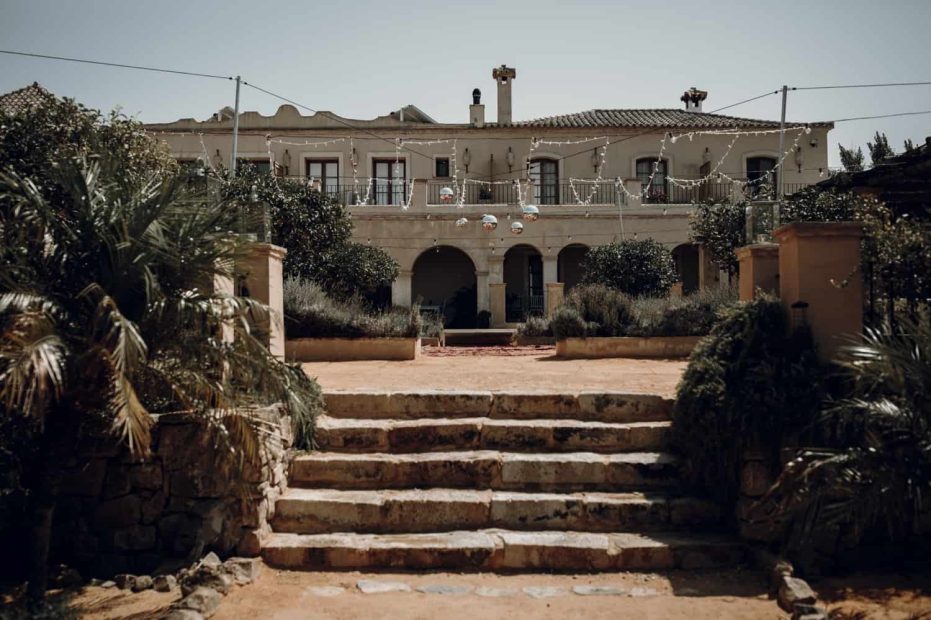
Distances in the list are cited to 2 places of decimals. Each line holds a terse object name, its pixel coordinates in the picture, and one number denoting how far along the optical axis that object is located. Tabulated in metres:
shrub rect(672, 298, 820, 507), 5.47
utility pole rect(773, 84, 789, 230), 17.84
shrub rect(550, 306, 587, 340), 12.48
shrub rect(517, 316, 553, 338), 15.37
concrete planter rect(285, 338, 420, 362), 11.99
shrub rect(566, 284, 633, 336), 12.63
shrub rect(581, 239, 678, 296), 18.50
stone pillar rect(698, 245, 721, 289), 21.40
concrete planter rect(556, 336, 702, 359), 12.22
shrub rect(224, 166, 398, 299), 14.53
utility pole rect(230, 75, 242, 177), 18.01
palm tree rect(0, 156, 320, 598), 4.58
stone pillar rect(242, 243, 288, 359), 6.90
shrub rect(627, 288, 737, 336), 12.34
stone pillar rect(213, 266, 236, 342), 5.99
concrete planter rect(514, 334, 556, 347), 15.26
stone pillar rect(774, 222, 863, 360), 6.00
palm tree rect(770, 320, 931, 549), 4.14
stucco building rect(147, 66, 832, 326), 23.17
